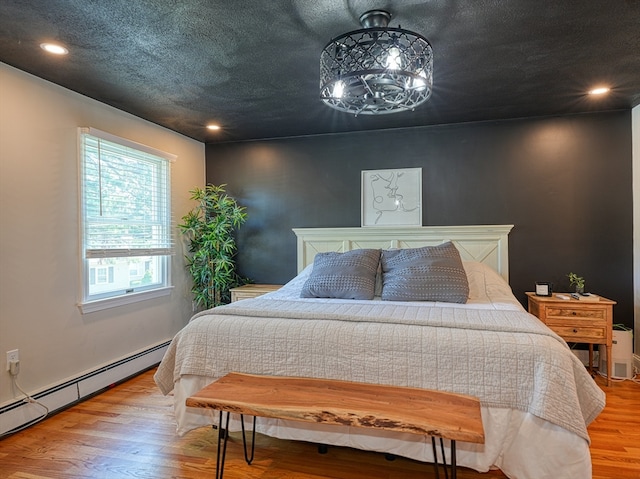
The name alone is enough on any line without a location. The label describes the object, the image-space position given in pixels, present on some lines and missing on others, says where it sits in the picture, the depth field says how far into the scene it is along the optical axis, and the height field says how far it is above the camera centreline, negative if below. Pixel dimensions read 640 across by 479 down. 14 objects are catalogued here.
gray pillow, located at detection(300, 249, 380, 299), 2.84 -0.30
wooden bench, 1.38 -0.69
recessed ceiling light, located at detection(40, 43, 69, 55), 2.13 +1.15
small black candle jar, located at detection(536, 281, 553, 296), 3.20 -0.45
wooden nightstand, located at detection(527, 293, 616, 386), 2.92 -0.67
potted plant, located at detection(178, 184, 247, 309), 3.85 -0.05
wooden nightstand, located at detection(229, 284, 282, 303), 3.72 -0.53
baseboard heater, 2.31 -1.10
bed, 1.61 -0.63
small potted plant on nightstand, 3.19 -0.40
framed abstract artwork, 3.76 +0.44
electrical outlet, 2.33 -0.73
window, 2.90 +0.18
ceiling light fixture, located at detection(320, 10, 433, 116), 1.72 +0.83
